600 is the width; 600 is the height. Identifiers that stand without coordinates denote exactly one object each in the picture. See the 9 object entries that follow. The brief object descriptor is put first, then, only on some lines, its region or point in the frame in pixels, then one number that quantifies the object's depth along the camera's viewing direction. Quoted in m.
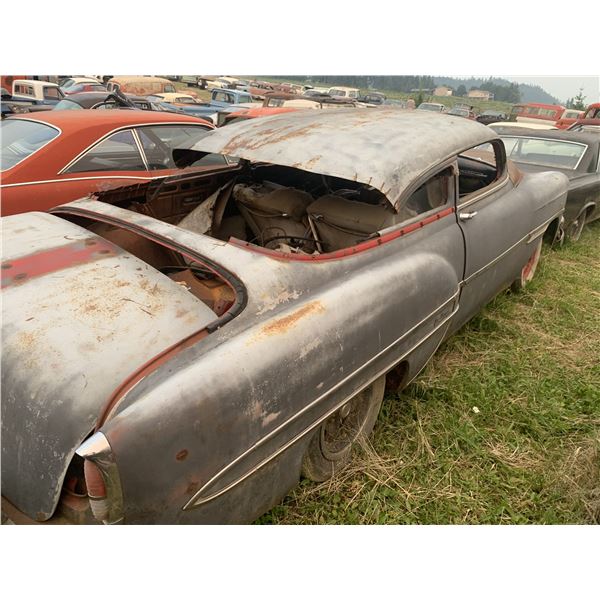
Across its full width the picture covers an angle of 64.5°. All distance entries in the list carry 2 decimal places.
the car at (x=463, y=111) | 18.38
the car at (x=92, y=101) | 6.89
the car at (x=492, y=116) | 15.42
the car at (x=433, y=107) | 20.44
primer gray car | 1.56
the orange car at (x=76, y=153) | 4.01
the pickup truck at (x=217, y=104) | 11.63
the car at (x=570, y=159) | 5.59
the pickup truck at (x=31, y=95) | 9.70
